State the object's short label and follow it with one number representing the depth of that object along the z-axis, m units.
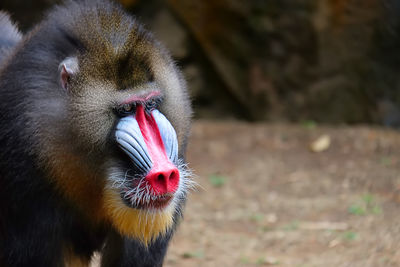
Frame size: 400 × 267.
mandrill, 6.18
